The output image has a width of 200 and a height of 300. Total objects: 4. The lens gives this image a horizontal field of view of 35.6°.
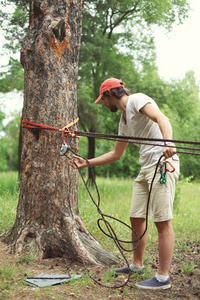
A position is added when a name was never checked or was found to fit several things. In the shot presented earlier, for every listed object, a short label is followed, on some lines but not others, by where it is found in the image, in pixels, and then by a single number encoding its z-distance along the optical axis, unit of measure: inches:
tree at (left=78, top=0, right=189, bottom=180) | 372.5
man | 120.8
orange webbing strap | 138.7
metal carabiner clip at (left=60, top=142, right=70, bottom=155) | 136.6
